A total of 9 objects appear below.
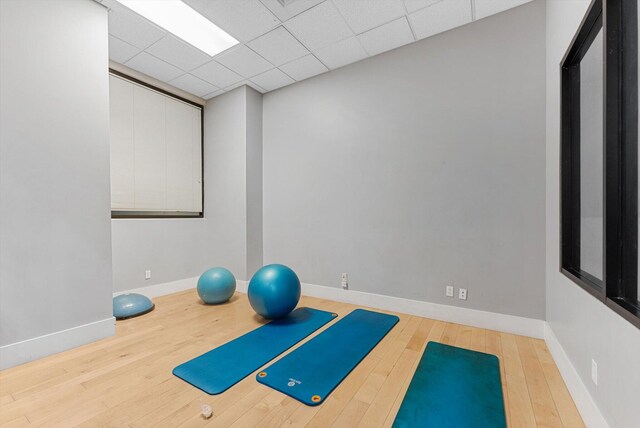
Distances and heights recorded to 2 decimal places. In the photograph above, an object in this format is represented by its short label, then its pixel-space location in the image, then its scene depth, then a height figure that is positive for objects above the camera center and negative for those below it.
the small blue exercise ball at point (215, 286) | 3.40 -0.91
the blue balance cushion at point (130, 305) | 2.99 -1.03
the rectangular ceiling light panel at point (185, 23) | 2.56 +1.89
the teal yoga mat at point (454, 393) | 1.49 -1.12
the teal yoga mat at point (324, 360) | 1.76 -1.11
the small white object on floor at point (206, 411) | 1.52 -1.10
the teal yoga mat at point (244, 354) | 1.87 -1.12
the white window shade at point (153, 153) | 3.49 +0.82
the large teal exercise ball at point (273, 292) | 2.73 -0.80
